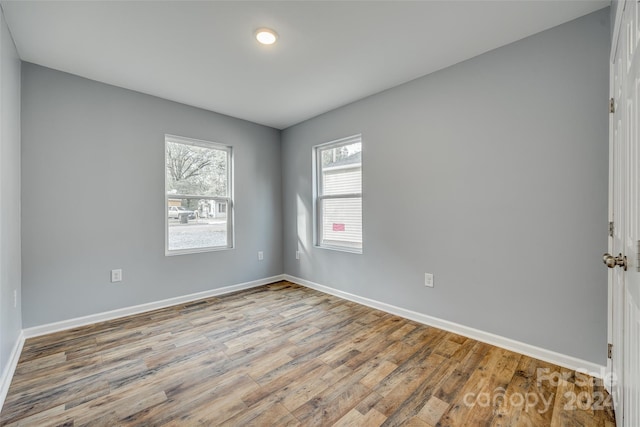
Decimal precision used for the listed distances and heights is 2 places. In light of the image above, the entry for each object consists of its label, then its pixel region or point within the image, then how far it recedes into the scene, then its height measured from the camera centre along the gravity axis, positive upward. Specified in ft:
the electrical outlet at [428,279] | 8.91 -2.28
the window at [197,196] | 11.18 +0.67
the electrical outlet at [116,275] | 9.58 -2.22
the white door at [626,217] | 3.36 -0.15
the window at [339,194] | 11.61 +0.71
